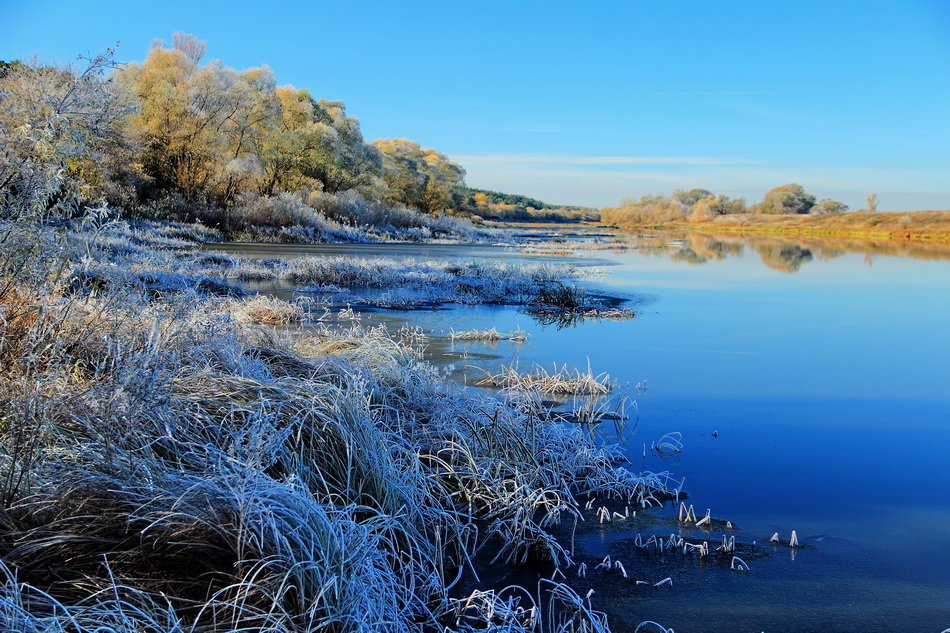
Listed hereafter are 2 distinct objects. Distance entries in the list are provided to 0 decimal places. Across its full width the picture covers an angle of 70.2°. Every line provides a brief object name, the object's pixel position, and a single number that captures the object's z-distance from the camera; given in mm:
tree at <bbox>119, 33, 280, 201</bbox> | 31344
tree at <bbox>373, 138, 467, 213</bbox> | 53250
